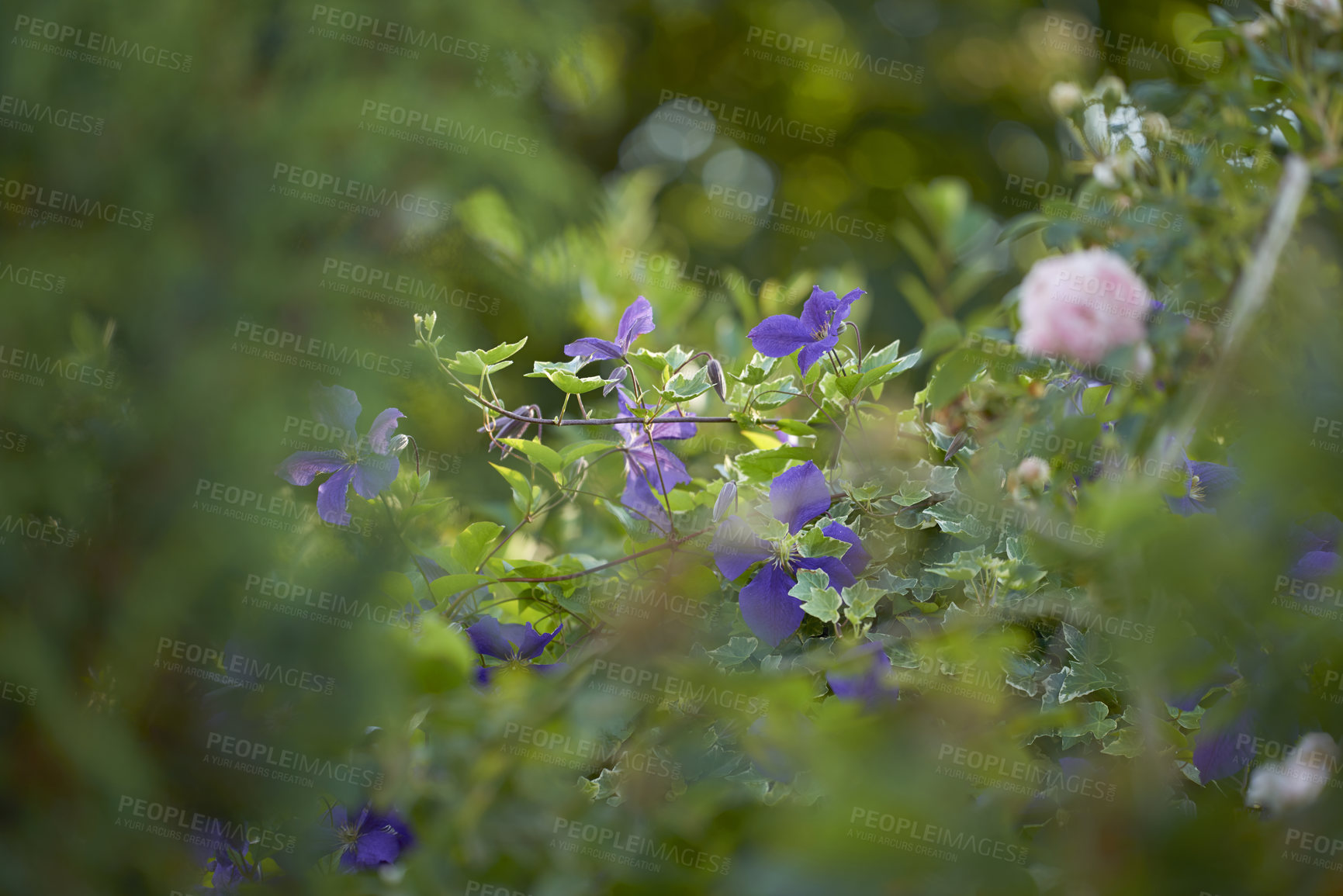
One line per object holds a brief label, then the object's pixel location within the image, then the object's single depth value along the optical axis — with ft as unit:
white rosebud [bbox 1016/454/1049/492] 7.33
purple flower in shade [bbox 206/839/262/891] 7.30
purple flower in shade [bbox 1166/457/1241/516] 7.30
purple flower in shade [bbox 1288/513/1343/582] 7.08
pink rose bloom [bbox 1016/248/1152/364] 7.06
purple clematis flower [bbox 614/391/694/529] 7.70
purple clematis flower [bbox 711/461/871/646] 7.38
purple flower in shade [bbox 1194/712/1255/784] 7.12
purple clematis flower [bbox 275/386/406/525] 7.60
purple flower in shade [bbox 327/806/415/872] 7.23
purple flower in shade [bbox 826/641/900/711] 6.99
